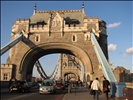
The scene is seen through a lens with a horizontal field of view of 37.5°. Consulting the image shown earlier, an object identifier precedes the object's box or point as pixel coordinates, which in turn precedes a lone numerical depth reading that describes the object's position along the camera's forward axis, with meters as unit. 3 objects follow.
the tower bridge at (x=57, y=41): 29.48
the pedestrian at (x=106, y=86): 11.68
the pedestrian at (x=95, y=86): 10.39
